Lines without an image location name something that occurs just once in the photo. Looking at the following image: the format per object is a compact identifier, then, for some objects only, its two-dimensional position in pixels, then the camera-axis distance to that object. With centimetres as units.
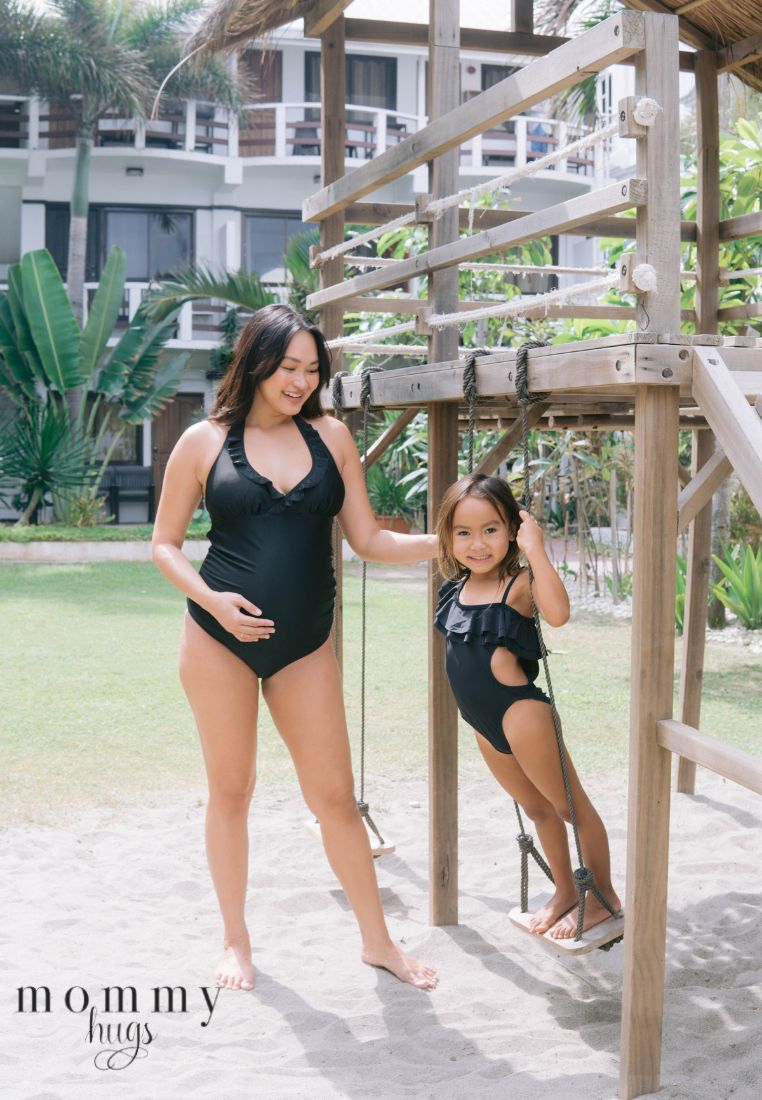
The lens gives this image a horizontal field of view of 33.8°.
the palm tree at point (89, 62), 1948
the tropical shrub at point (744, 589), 1020
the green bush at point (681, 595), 1016
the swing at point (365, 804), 445
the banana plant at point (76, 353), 1638
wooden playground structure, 282
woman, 357
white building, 2119
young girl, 356
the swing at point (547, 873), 334
